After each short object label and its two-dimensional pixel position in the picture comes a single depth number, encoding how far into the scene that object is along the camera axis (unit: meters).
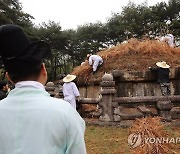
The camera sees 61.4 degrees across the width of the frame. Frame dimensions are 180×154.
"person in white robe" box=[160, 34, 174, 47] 6.49
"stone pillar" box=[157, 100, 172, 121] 4.02
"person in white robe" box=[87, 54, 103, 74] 5.69
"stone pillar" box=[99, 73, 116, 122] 4.17
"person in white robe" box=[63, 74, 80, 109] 4.47
